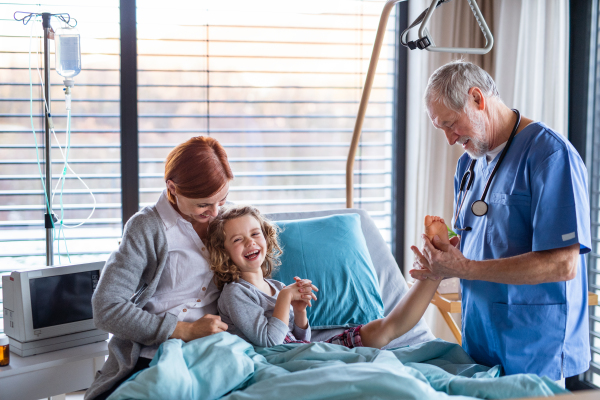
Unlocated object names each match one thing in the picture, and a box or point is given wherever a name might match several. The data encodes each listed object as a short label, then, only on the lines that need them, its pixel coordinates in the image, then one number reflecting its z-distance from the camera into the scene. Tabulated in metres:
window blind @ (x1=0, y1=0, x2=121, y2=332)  2.67
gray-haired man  1.41
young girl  1.65
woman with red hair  1.56
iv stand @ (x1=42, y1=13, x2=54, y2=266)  2.03
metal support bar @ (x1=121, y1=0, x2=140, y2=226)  2.75
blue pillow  1.95
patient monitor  1.81
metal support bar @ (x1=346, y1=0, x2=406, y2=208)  2.10
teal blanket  1.17
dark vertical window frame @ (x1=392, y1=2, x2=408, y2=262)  3.09
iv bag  2.12
